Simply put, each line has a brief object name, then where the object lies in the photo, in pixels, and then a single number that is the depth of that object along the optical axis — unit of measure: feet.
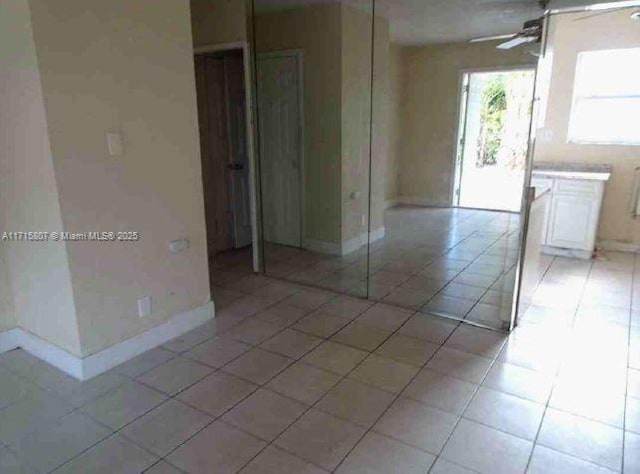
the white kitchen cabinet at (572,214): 14.61
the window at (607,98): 14.67
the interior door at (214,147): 14.39
